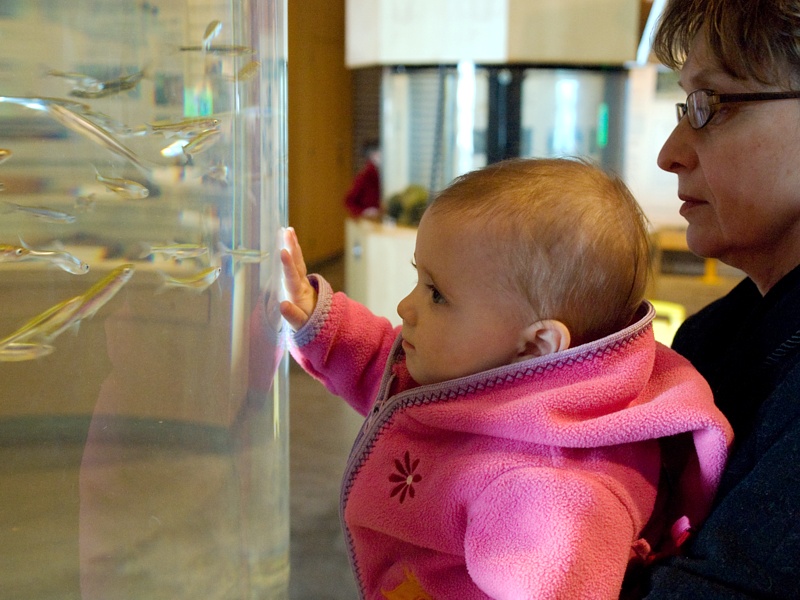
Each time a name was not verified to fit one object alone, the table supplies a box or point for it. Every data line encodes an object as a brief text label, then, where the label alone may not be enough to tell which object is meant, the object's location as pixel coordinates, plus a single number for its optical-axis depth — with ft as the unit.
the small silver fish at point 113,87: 2.39
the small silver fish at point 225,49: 2.60
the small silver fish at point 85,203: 2.51
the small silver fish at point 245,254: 2.82
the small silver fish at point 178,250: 2.65
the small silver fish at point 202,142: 2.67
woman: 2.00
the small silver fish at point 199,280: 2.71
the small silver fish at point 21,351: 2.42
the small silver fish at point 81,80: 2.34
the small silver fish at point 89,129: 2.38
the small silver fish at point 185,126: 2.56
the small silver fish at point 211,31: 2.62
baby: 2.15
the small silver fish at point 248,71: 2.74
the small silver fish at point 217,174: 2.74
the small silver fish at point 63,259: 2.41
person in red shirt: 11.73
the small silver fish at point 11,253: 2.35
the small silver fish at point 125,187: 2.55
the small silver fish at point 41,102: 2.31
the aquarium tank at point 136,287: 2.40
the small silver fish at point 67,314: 2.44
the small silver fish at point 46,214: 2.38
